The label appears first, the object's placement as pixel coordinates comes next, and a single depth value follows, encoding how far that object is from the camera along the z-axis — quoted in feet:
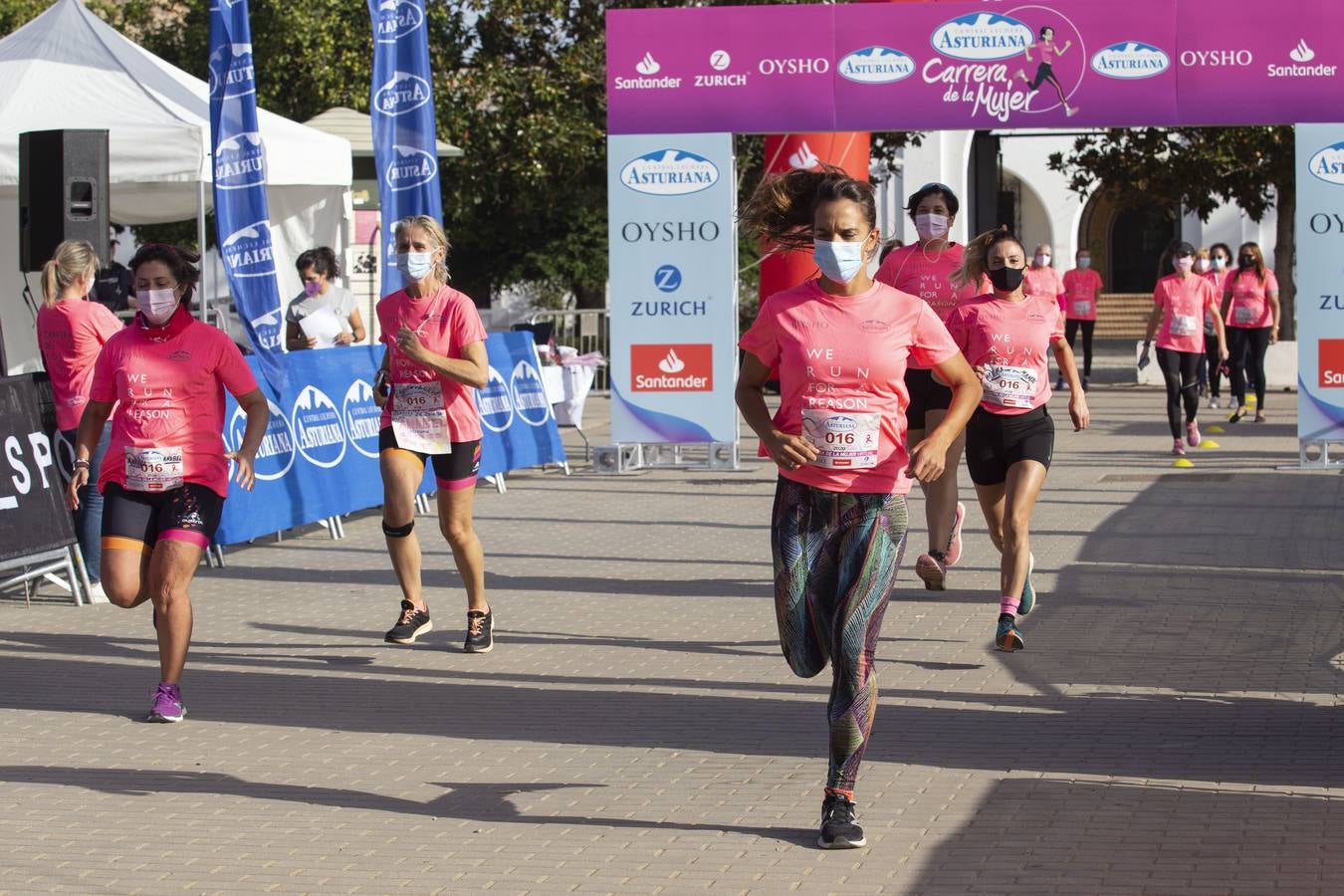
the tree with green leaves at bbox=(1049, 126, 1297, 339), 84.74
